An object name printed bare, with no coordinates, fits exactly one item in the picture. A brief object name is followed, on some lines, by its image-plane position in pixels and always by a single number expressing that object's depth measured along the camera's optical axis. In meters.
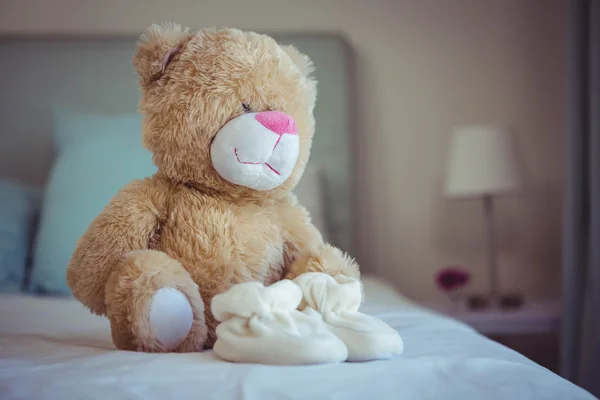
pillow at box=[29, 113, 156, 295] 1.73
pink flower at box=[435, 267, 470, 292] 2.21
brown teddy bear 0.97
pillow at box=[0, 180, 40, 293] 1.77
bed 0.76
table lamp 2.18
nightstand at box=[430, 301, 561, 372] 2.11
